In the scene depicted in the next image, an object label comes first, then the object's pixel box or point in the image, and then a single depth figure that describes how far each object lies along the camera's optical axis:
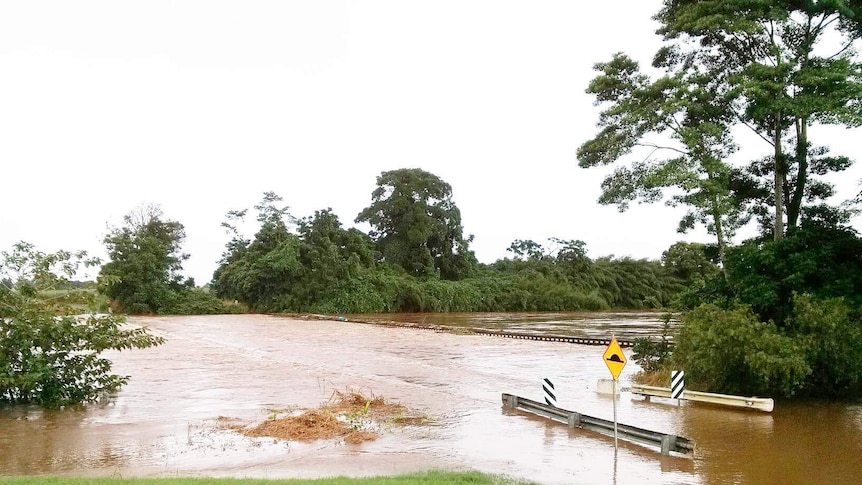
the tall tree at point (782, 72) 17.22
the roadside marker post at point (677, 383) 17.11
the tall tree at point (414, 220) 75.31
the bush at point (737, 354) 15.95
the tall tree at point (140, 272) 65.81
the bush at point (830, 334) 16.05
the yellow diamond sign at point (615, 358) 11.89
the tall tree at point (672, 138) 18.47
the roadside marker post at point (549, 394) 16.31
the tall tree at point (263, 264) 68.44
